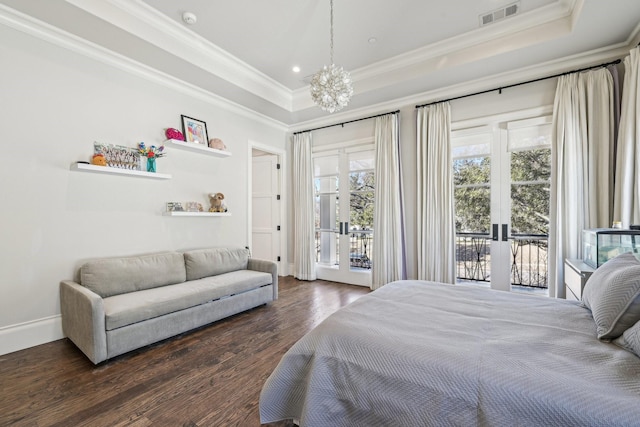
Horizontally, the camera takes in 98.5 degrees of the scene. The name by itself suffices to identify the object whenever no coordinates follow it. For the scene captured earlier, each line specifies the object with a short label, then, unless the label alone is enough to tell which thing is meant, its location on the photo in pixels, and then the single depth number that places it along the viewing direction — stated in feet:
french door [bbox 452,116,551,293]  11.37
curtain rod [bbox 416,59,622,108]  9.70
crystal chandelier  8.21
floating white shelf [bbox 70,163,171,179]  8.95
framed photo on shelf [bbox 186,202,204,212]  12.28
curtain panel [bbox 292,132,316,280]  16.79
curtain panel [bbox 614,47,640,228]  8.38
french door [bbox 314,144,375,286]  15.56
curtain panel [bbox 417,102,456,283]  12.40
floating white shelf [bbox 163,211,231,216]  11.38
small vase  10.86
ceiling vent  8.93
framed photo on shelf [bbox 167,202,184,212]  11.60
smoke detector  9.11
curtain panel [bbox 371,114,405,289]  13.69
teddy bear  13.23
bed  3.12
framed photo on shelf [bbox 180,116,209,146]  12.16
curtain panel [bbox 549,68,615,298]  9.52
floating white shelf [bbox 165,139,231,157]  11.41
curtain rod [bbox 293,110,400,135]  14.24
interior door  17.71
